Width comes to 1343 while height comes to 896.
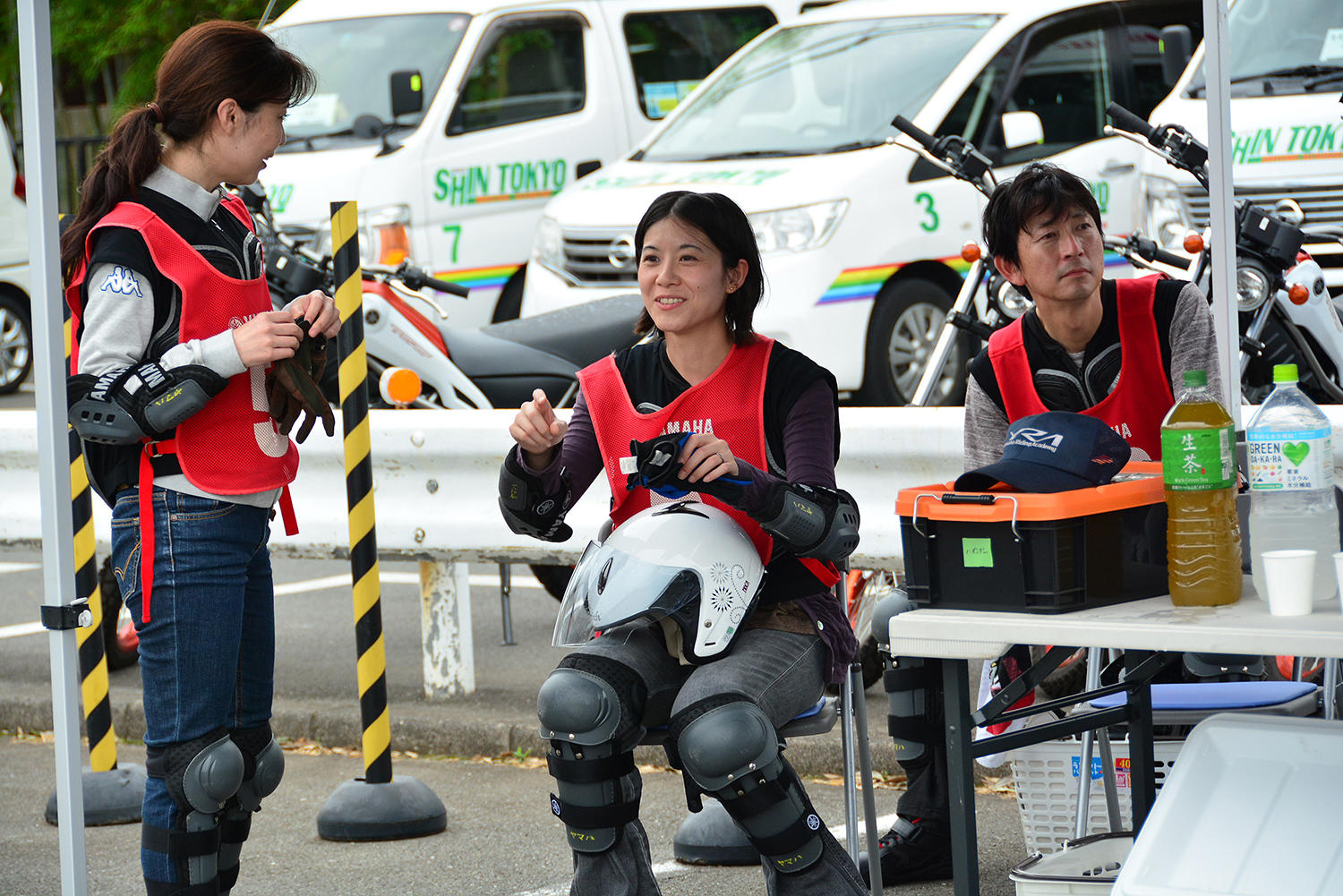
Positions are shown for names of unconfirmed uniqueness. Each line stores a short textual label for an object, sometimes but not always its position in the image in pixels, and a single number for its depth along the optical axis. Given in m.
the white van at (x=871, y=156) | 16.42
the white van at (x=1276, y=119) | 14.89
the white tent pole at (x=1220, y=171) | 7.34
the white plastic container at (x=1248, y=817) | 5.42
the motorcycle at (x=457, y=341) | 14.01
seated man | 7.61
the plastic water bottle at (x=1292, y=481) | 5.80
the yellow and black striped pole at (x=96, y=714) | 9.85
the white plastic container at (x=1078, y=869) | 6.25
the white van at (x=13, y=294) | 28.30
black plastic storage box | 5.77
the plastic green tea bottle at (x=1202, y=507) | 5.76
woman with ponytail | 6.50
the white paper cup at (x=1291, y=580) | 5.48
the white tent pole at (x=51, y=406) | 6.48
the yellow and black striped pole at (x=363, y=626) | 9.39
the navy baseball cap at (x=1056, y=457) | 6.09
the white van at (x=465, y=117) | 20.97
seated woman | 6.59
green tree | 38.69
